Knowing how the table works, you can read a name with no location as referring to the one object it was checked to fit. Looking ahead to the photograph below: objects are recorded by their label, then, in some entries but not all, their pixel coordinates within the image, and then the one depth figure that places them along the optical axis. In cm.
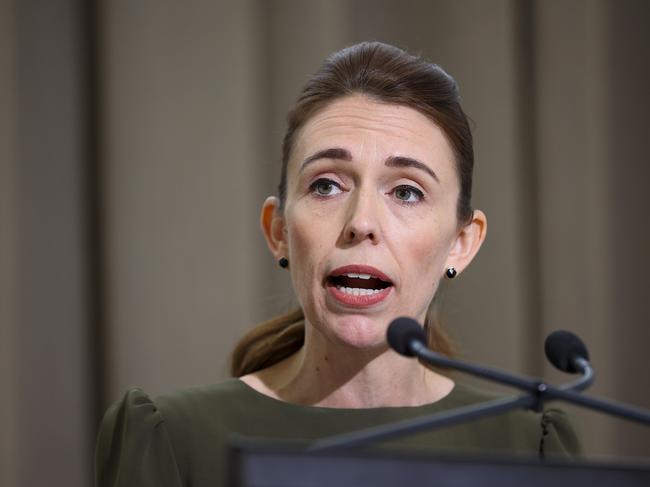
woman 358
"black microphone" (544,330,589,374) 340
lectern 324
